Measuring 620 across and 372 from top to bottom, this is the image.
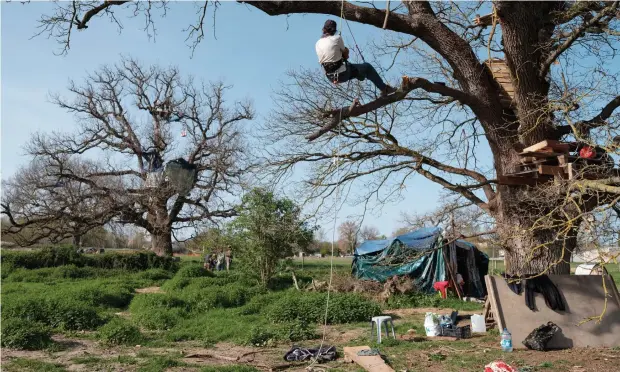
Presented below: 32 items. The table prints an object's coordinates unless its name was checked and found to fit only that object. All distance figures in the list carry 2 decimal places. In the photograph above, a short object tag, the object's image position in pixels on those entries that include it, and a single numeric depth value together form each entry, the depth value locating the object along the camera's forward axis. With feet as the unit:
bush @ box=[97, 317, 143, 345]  29.32
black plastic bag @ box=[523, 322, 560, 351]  28.25
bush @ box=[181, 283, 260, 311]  45.06
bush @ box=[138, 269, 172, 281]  73.40
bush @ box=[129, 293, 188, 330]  36.55
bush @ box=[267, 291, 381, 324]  37.89
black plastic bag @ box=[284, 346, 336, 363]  25.90
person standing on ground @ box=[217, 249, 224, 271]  91.40
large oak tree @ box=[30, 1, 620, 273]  26.63
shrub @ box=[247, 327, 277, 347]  30.68
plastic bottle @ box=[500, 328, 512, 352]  28.09
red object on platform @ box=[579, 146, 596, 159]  26.96
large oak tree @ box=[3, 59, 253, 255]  93.97
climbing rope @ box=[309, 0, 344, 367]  23.67
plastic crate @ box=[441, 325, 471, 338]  32.59
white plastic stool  30.76
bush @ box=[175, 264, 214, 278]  65.28
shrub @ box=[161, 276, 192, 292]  57.51
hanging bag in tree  67.66
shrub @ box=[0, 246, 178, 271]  74.23
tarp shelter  58.54
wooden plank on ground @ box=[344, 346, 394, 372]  23.05
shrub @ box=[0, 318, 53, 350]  26.89
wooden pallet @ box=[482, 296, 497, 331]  35.86
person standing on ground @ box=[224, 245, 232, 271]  89.00
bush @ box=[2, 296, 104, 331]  32.96
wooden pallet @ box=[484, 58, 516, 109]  32.14
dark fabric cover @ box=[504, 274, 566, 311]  30.60
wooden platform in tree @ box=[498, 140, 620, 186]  27.61
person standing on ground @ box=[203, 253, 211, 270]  96.32
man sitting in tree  21.72
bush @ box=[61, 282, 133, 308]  44.70
